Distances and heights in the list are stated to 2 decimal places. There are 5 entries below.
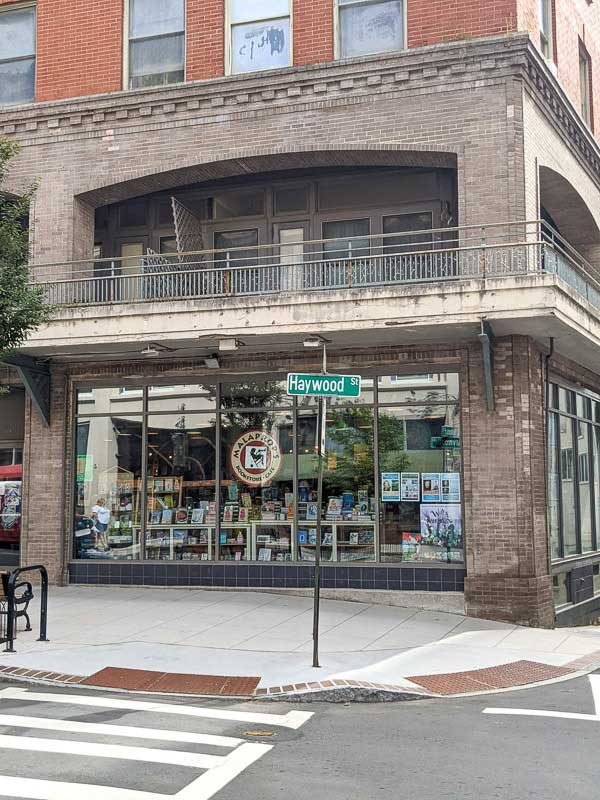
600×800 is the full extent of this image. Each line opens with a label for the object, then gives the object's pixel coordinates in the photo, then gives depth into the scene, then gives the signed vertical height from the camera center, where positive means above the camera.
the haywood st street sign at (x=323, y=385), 9.81 +1.15
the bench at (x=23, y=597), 10.41 -1.33
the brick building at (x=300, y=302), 13.43 +2.76
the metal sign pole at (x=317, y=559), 9.52 -0.75
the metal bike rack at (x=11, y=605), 9.96 -1.36
